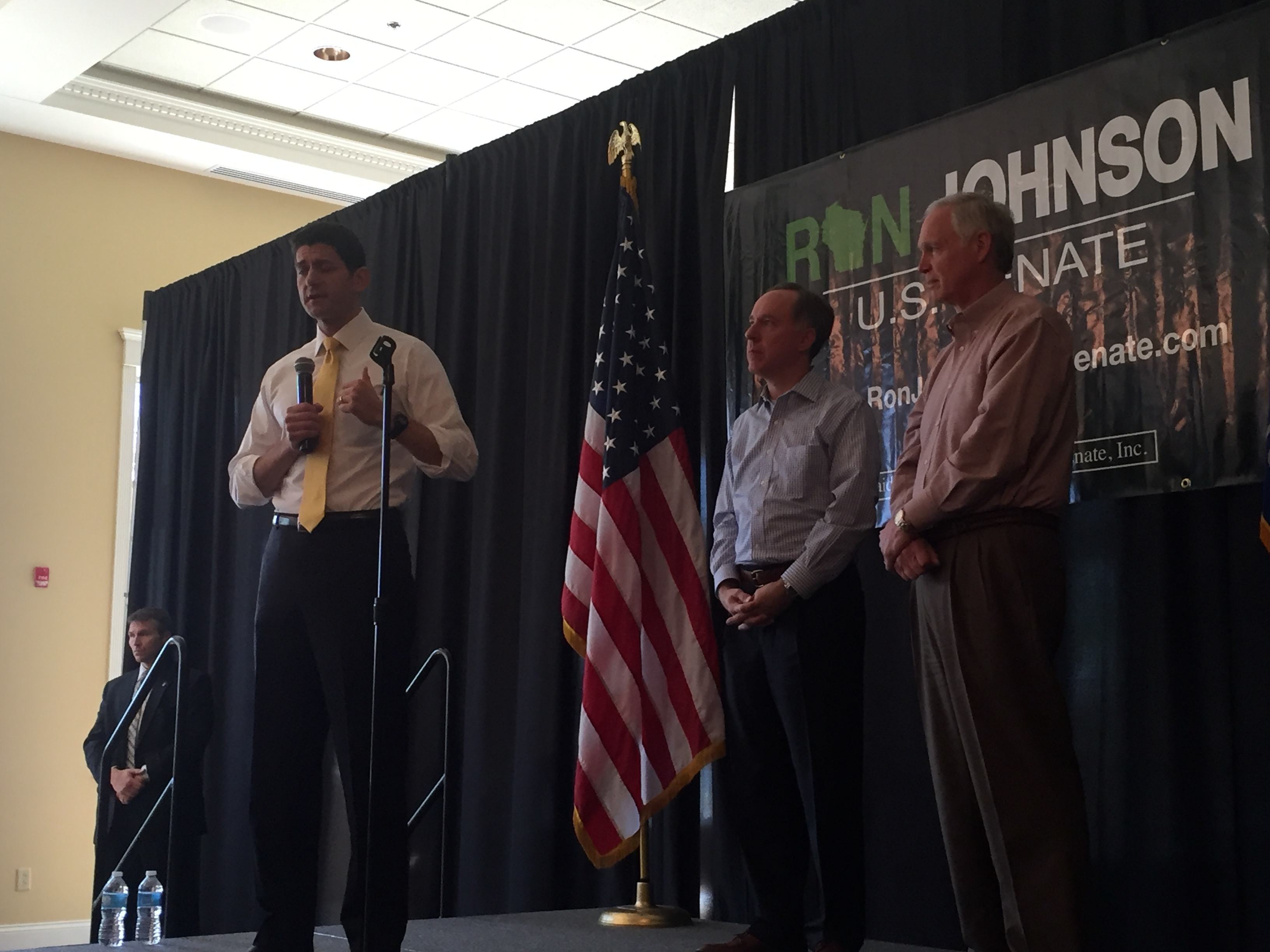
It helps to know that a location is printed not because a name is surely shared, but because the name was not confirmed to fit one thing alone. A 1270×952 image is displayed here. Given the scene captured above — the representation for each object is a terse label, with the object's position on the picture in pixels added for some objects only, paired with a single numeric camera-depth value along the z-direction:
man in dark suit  5.71
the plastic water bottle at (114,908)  5.16
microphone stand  2.51
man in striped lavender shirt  2.96
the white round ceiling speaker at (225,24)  6.38
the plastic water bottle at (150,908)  5.60
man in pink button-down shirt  2.40
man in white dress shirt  2.64
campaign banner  3.06
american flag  3.73
